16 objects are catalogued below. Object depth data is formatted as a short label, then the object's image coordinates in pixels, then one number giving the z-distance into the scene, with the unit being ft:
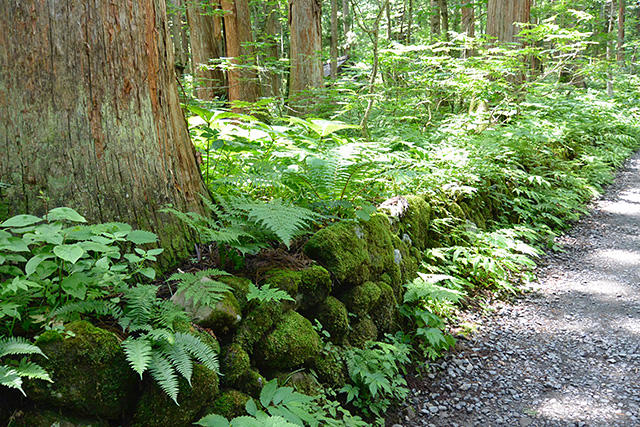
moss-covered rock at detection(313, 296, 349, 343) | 10.07
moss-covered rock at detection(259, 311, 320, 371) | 8.21
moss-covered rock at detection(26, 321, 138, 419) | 5.40
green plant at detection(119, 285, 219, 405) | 5.74
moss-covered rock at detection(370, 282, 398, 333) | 11.90
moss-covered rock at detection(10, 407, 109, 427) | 5.15
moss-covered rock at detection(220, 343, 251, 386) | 7.16
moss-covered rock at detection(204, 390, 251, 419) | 6.62
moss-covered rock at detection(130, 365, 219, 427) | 5.98
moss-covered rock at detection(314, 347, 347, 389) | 9.26
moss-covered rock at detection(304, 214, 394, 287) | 10.57
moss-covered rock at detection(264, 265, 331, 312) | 8.95
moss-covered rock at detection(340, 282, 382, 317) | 11.07
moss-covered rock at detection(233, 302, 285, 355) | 7.87
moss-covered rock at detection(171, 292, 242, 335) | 7.30
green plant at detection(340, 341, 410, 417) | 9.30
